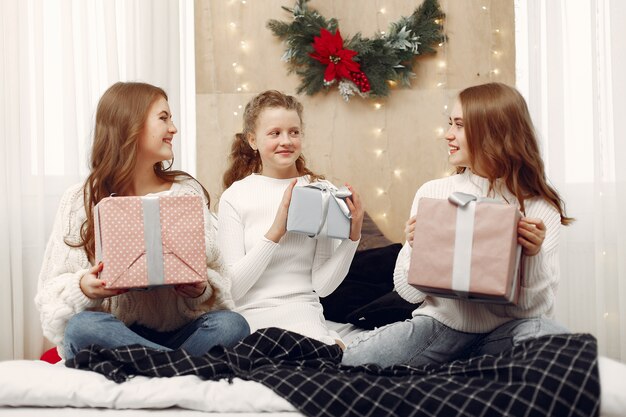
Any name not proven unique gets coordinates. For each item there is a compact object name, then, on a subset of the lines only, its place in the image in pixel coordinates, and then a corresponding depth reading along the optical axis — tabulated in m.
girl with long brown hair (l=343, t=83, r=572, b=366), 1.84
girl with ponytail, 2.17
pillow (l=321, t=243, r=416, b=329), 2.47
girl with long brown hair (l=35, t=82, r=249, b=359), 1.82
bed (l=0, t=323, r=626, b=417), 1.32
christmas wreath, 3.21
